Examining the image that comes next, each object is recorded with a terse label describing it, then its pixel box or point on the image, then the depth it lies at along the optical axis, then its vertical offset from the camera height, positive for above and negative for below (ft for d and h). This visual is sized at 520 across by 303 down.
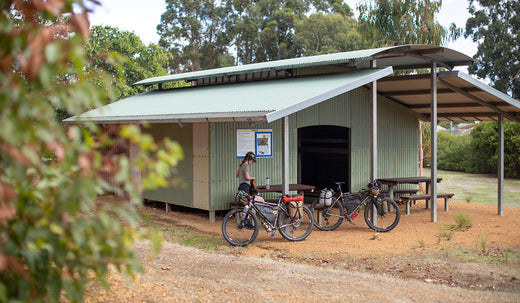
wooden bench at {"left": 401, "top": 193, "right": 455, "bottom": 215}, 36.40 -2.82
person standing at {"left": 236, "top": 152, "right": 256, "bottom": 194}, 29.22 -0.90
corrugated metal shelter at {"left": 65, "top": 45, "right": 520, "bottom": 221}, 30.68 +3.08
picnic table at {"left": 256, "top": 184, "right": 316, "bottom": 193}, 33.58 -1.96
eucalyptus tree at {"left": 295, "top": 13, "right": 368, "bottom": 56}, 132.16 +32.16
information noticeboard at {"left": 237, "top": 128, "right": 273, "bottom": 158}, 34.35 +1.06
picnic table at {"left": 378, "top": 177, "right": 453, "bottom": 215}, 36.83 -2.11
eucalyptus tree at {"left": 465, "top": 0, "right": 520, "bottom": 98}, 99.96 +22.12
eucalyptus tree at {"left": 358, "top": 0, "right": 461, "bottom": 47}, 67.36 +17.37
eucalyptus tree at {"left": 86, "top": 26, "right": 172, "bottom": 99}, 63.26 +13.91
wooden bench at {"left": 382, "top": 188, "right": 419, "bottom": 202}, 40.86 -2.66
